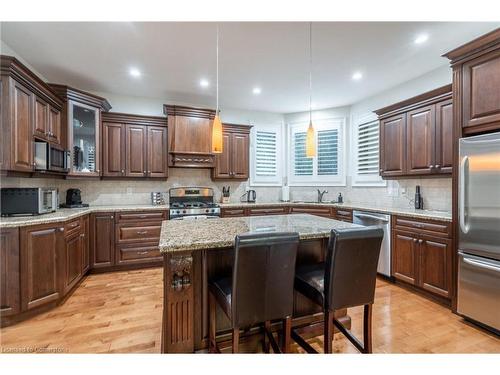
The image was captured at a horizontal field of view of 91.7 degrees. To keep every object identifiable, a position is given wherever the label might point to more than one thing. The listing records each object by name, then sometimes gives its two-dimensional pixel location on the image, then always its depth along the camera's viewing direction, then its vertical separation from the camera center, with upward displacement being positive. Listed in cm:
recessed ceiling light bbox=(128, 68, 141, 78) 320 +153
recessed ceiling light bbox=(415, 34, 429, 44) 246 +153
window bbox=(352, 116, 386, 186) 410 +59
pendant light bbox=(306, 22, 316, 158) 215 +39
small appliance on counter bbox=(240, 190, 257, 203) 482 -21
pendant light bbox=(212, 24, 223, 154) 193 +41
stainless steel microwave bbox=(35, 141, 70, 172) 269 +34
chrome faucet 475 -16
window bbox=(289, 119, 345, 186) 471 +60
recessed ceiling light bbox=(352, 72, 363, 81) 330 +154
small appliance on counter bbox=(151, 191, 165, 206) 419 -22
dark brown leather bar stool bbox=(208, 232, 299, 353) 137 -56
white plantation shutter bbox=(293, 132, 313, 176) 497 +58
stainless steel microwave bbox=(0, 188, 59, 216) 246 -16
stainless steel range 382 -31
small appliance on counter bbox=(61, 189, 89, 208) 352 -19
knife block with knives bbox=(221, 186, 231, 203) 466 -16
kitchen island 159 -62
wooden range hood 406 +86
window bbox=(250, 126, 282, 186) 501 +64
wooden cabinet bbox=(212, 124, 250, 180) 449 +58
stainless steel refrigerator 206 -39
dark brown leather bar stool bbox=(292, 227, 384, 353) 155 -59
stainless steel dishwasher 321 -62
